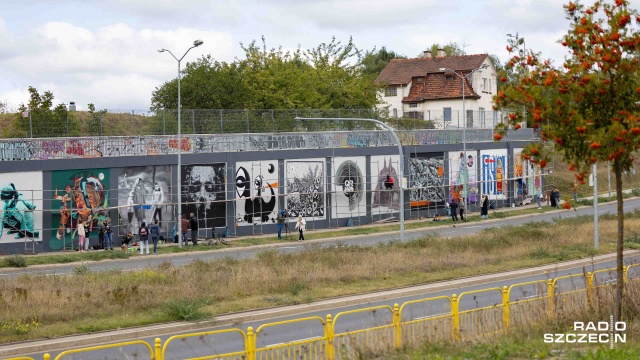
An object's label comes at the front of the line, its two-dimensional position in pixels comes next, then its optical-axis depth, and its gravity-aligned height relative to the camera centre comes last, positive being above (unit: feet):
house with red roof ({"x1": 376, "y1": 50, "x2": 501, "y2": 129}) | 264.52 +35.42
